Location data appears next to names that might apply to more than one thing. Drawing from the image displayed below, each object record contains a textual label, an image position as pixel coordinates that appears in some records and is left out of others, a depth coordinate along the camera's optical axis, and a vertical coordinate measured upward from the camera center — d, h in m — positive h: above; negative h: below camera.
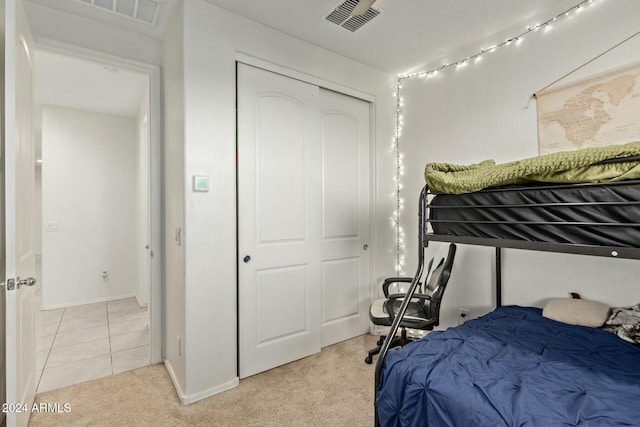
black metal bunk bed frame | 1.07 -0.13
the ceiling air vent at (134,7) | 2.09 +1.41
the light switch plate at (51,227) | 4.09 -0.18
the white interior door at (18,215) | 1.34 -0.01
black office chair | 2.28 -0.74
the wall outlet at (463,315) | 2.72 -0.90
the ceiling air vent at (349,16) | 2.19 +1.44
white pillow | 1.83 -0.60
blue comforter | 1.07 -0.66
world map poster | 1.86 +0.64
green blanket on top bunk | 1.08 +0.16
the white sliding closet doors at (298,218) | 2.35 -0.05
